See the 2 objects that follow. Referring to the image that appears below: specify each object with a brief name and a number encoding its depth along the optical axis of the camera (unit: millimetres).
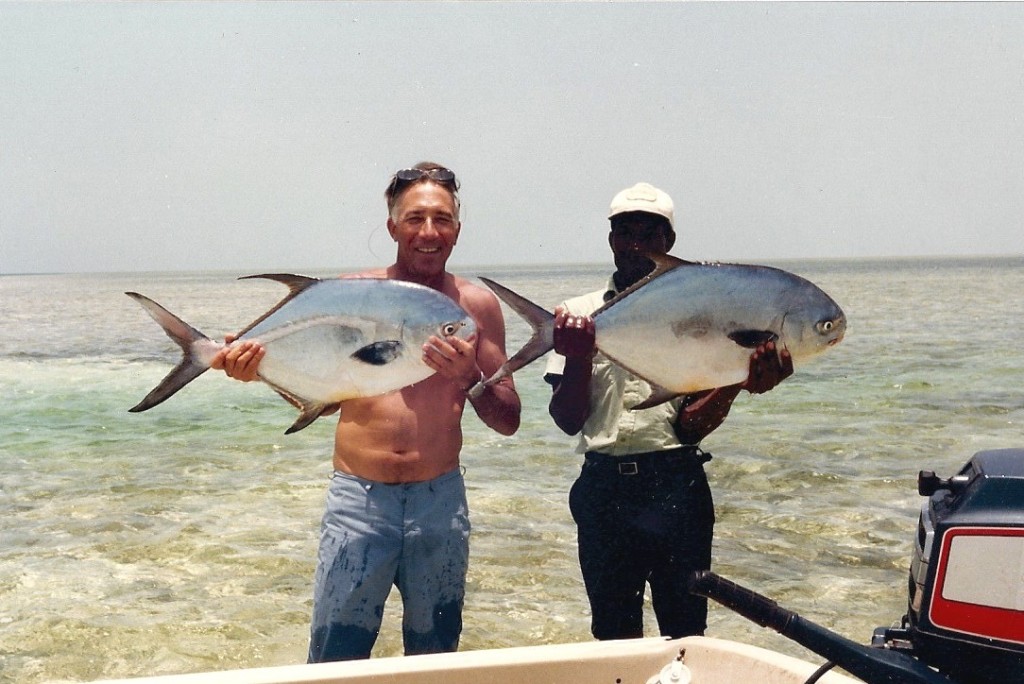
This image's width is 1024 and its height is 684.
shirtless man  2896
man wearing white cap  3148
